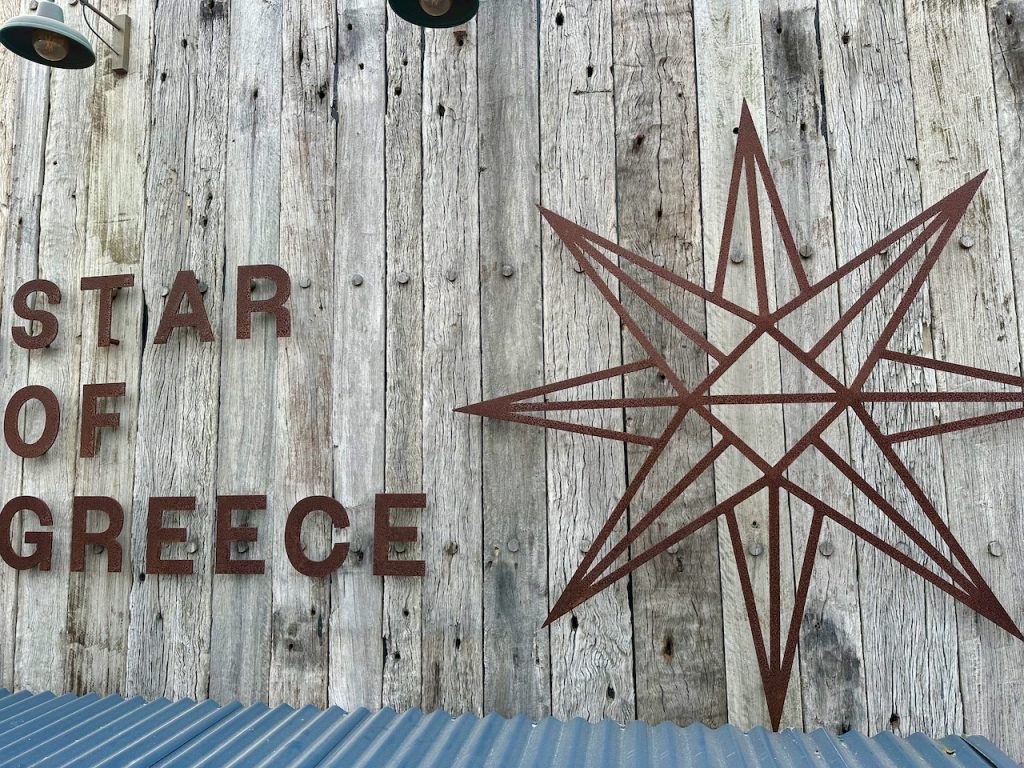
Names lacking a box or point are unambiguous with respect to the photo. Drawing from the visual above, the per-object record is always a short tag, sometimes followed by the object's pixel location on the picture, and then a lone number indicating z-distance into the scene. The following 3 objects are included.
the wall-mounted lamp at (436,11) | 2.01
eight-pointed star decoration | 2.04
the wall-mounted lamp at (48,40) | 2.28
